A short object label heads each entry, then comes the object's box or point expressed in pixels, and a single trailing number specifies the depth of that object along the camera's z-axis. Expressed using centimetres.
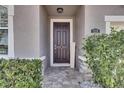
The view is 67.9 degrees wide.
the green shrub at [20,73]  118
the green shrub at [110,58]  150
